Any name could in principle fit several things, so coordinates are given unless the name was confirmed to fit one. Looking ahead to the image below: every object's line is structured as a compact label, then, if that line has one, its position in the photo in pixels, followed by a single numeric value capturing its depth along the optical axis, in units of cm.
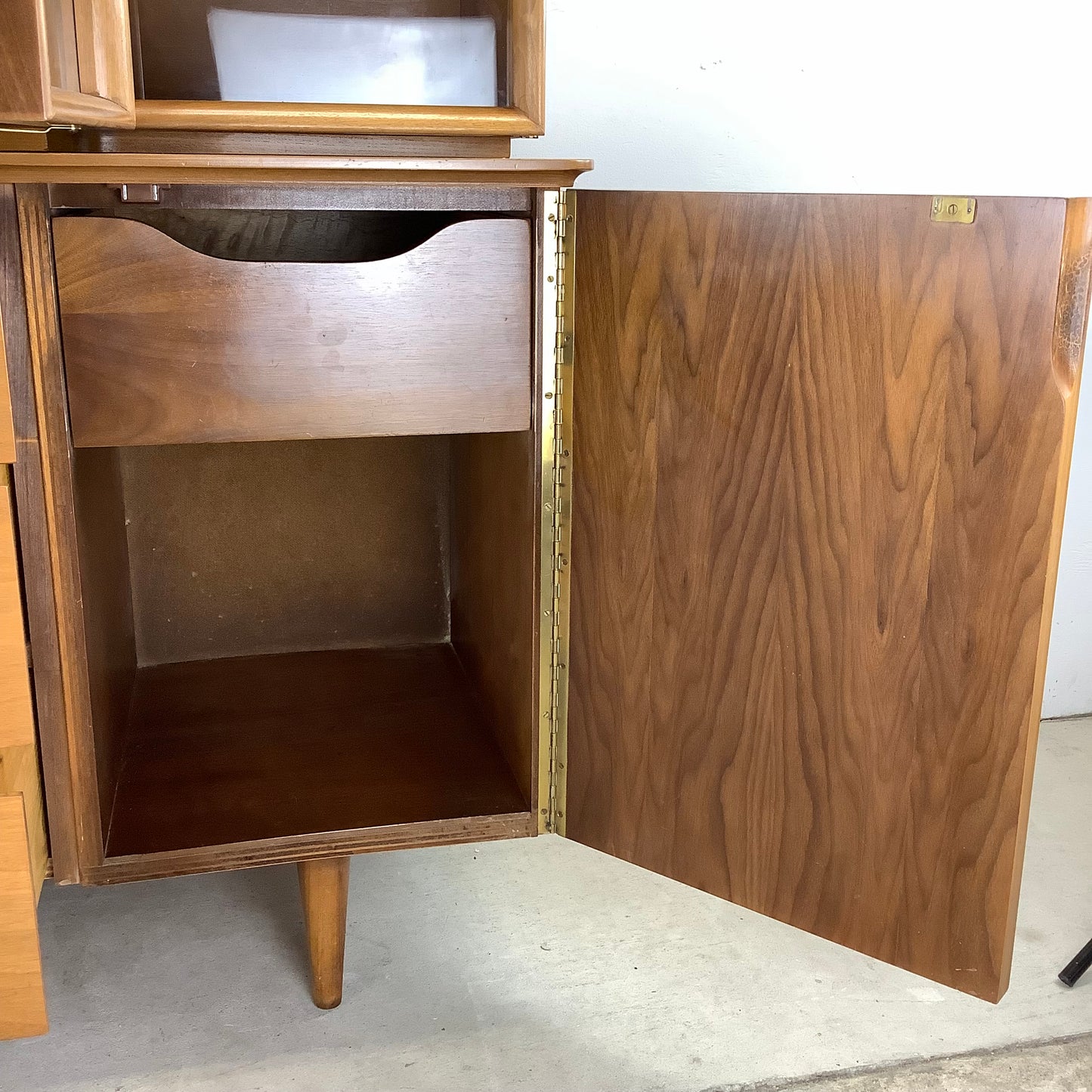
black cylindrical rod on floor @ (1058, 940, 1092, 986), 115
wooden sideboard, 77
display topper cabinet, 87
